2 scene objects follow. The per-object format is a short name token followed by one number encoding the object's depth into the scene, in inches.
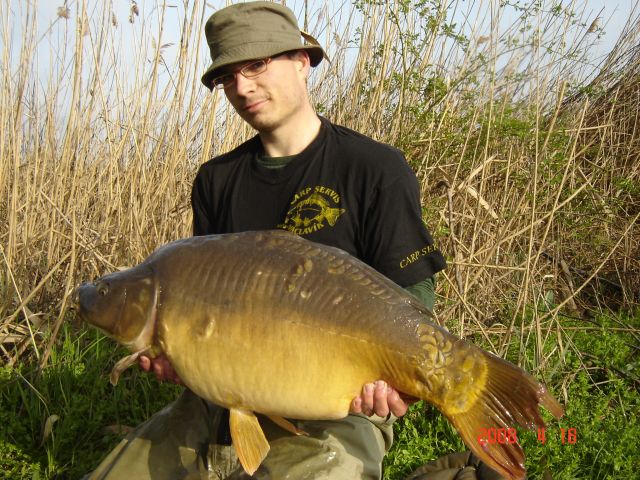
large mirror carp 57.3
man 72.8
